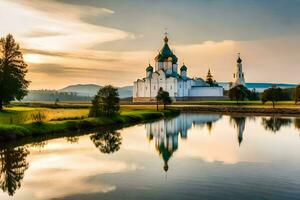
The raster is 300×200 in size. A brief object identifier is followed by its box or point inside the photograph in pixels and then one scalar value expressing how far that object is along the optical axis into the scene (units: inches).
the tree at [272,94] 3683.6
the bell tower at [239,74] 6416.3
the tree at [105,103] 2078.0
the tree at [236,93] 4416.8
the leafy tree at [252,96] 5367.1
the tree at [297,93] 3604.8
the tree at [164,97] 3496.6
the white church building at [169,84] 5472.4
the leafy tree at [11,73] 2160.2
